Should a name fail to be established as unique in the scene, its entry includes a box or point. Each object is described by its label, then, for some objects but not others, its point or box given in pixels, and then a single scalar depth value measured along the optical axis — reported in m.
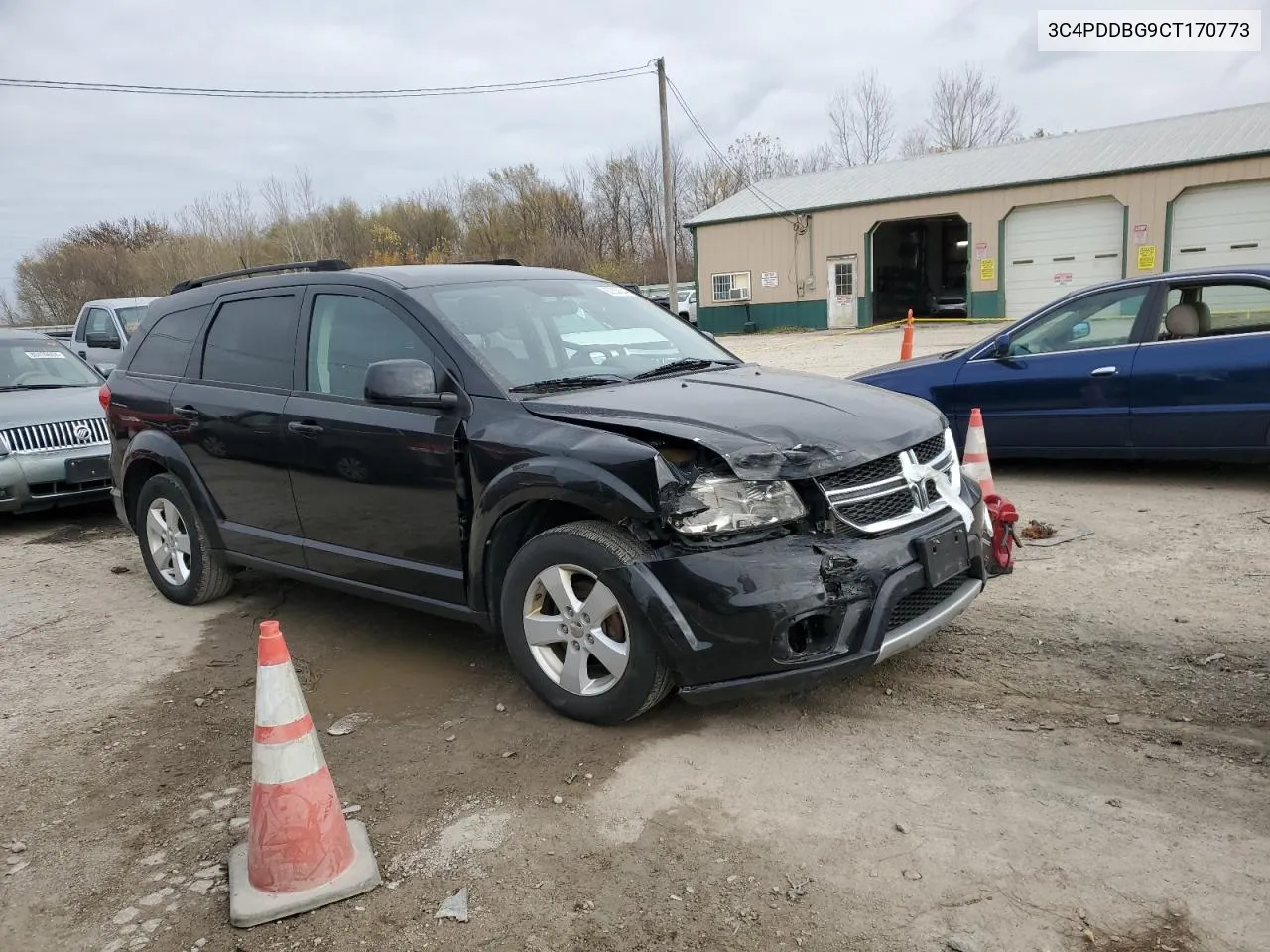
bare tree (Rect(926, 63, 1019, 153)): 50.47
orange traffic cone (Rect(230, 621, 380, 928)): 2.66
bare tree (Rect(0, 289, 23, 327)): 45.78
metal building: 22.55
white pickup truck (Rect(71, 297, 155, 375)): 13.43
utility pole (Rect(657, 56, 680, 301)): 24.35
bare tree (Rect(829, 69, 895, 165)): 52.52
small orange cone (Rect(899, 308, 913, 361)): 11.44
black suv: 3.20
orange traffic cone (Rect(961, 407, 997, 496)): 5.55
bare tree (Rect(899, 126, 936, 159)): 52.88
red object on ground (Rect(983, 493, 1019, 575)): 4.21
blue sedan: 6.21
